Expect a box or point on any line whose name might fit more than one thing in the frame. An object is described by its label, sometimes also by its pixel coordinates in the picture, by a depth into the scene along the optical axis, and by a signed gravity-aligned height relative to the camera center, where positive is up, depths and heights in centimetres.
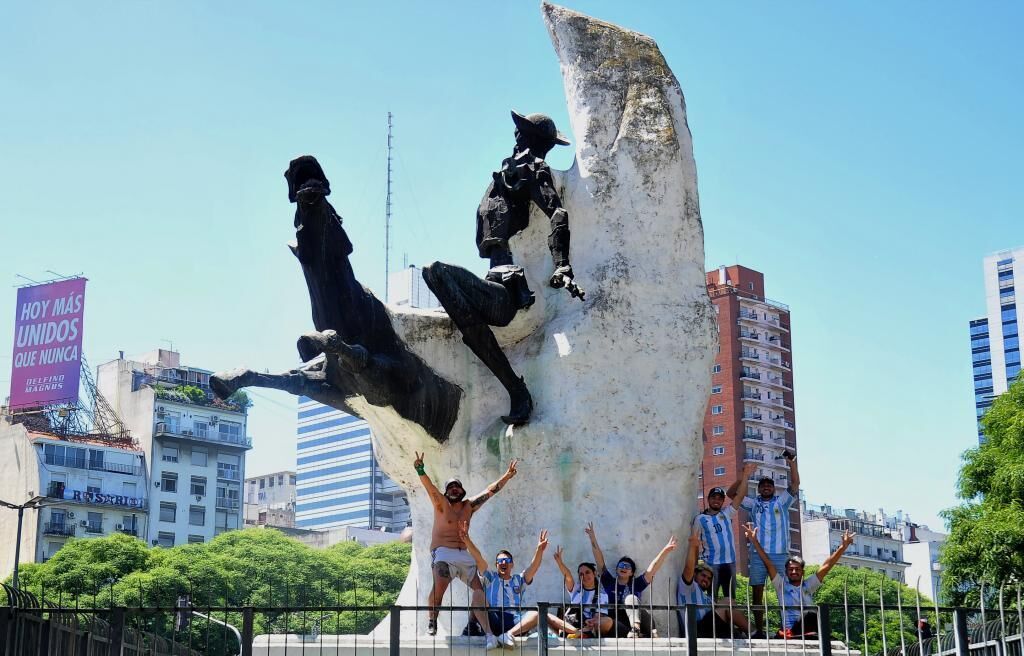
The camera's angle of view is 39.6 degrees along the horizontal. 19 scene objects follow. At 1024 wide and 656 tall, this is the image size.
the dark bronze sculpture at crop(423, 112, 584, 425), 1388 +372
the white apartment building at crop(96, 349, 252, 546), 8625 +1266
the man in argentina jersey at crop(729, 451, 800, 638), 1375 +125
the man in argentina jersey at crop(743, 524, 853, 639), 1257 +58
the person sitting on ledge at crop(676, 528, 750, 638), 1351 +53
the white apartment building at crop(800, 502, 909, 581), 9944 +800
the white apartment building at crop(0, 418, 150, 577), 7712 +914
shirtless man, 1252 +97
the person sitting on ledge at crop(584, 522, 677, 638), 1283 +59
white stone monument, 1394 +290
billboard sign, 7938 +1689
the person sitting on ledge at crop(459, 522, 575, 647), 1218 +53
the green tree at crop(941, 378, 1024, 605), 2634 +269
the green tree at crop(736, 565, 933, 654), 4644 +224
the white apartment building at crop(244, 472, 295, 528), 14225 +1580
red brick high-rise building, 9856 +1862
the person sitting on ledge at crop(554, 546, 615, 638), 1245 +45
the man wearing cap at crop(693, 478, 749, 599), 1379 +105
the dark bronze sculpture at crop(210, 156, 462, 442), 1348 +293
